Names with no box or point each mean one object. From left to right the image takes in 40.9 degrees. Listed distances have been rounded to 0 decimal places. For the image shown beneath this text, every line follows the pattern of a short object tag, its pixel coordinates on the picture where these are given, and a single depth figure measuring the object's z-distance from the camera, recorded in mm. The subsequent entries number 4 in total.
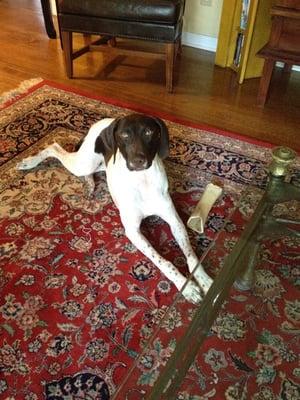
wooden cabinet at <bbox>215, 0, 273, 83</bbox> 2631
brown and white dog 1449
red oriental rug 1114
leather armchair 2418
